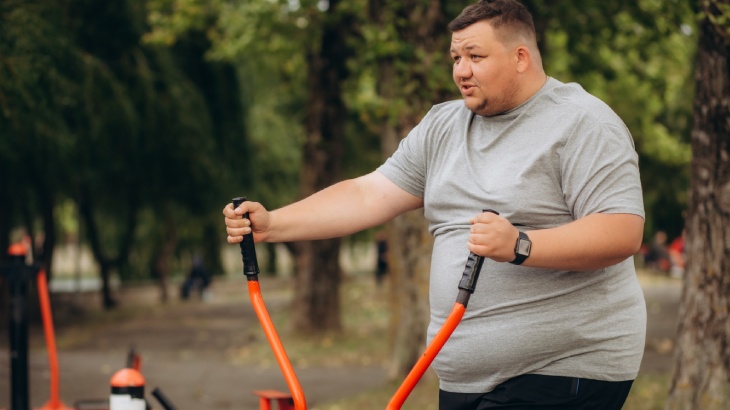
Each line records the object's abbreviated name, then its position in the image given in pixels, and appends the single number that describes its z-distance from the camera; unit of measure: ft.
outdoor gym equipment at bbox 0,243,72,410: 18.60
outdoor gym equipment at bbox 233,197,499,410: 8.99
